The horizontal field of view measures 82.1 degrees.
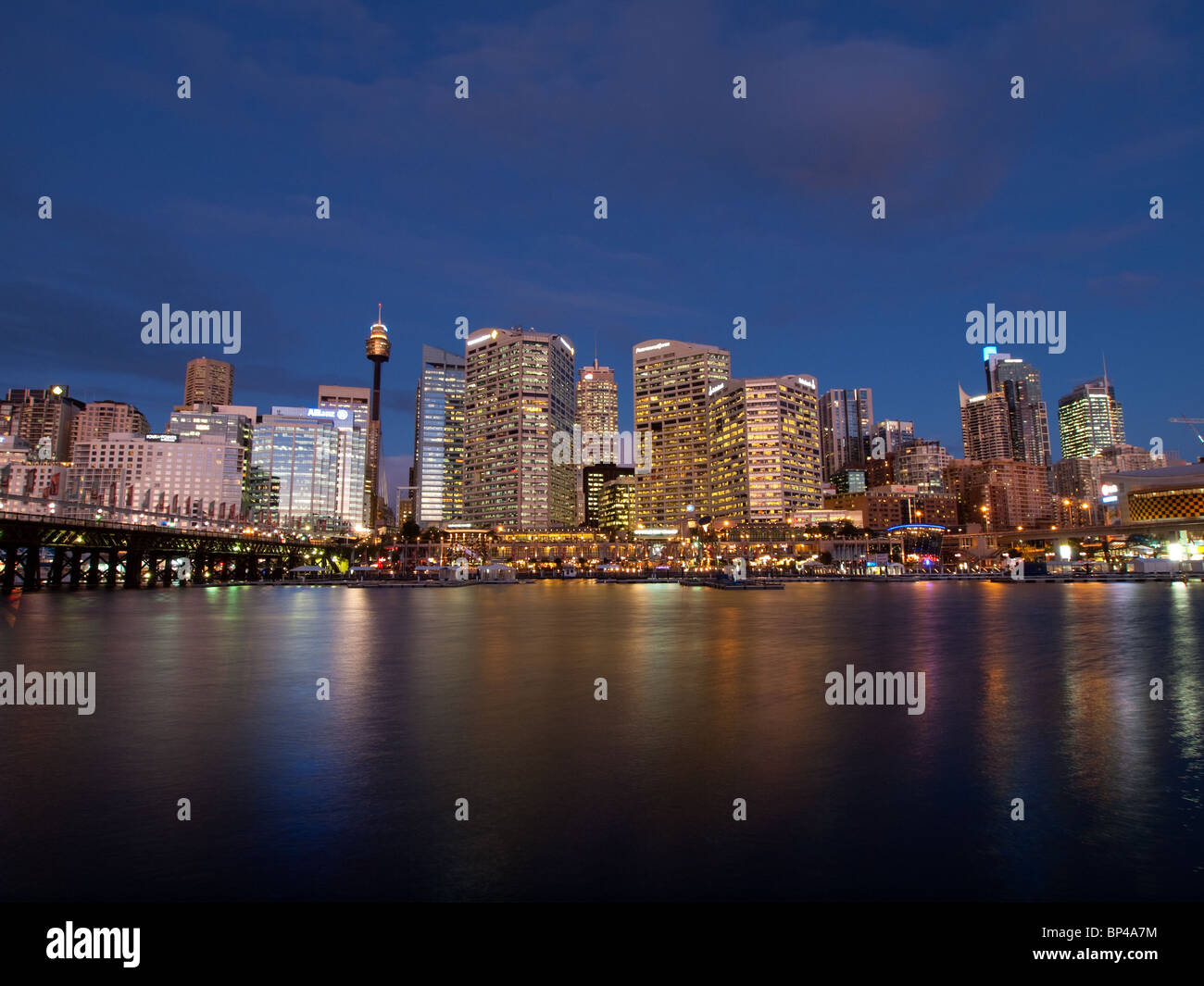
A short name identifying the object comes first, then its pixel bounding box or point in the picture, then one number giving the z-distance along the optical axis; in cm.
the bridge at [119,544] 9536
